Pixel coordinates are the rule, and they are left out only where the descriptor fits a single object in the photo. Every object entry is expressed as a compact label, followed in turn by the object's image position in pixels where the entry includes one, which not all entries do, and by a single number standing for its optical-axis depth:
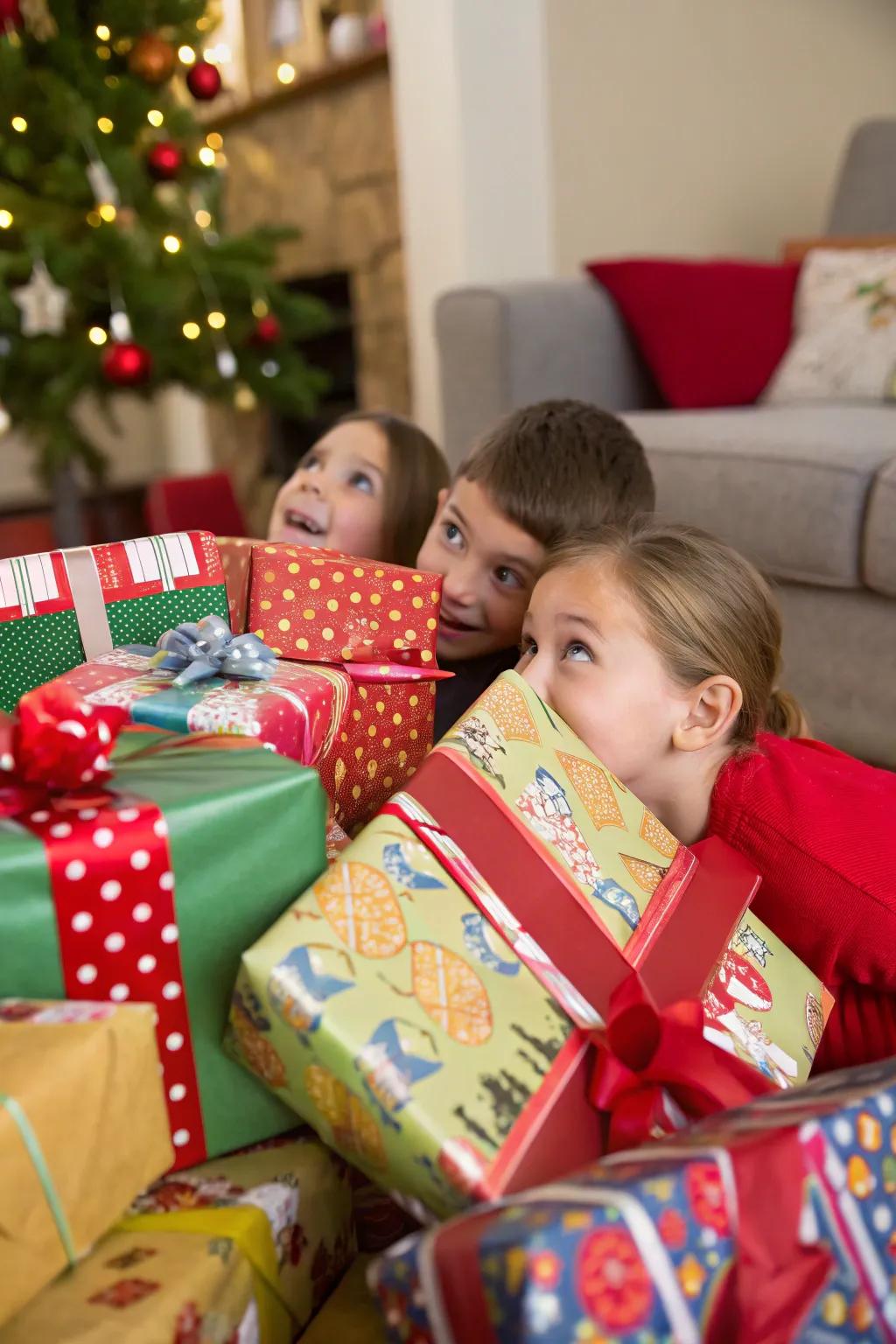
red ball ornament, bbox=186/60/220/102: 2.52
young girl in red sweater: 0.91
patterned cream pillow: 2.03
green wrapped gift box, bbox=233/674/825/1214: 0.58
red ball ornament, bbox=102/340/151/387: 2.46
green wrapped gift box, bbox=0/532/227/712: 0.88
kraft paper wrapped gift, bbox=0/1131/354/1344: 0.54
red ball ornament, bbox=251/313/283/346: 2.71
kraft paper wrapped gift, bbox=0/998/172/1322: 0.52
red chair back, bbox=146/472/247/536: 2.24
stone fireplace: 3.24
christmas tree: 2.41
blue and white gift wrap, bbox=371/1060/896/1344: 0.49
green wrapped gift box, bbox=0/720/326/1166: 0.60
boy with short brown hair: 1.23
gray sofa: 1.58
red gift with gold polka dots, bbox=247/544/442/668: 0.96
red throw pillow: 2.13
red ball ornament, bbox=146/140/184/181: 2.54
